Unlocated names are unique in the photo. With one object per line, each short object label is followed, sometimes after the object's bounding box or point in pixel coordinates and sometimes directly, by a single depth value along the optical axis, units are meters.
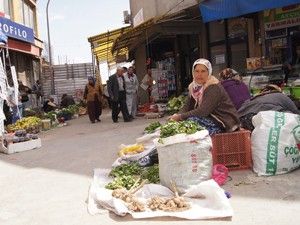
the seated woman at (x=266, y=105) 5.09
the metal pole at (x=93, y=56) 16.06
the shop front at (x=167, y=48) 11.21
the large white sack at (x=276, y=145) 4.51
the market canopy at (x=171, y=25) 10.67
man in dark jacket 11.11
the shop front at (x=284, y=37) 8.26
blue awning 7.12
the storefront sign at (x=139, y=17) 15.64
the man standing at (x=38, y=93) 16.55
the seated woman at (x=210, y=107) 4.75
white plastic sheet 3.46
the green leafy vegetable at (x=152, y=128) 7.02
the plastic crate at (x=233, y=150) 4.77
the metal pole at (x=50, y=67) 20.65
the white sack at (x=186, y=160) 3.98
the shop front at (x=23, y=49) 14.15
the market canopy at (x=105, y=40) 15.59
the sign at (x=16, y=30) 13.24
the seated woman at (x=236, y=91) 5.74
